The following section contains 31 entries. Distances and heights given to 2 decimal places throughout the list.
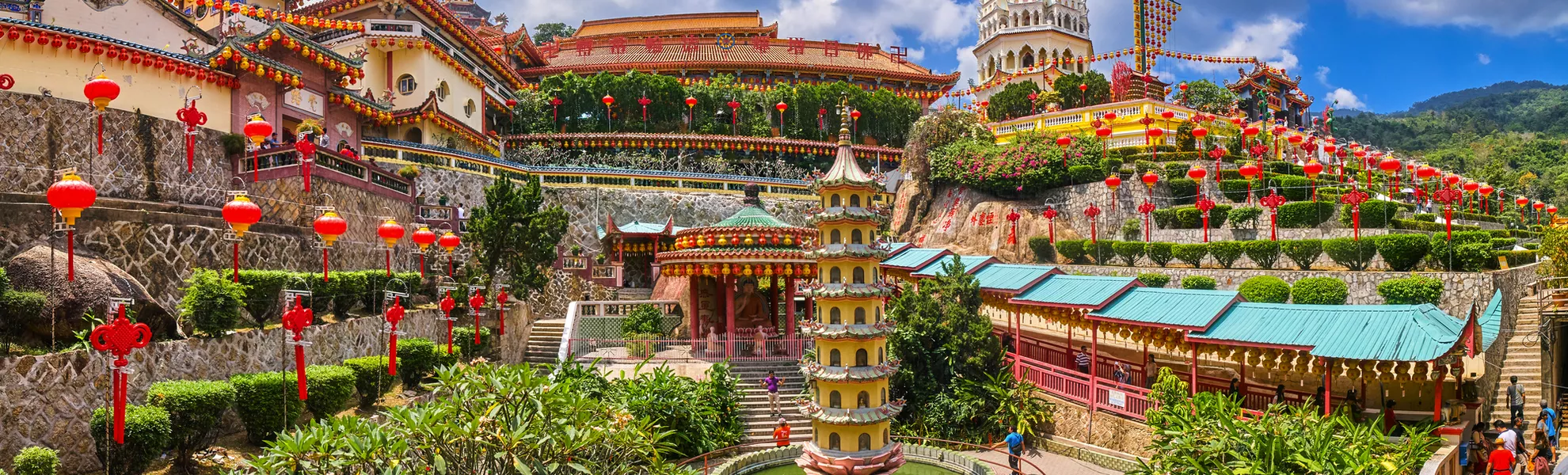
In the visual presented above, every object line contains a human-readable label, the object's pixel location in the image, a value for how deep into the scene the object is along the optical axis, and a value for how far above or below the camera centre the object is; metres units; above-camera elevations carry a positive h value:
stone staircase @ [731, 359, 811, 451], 18.67 -3.13
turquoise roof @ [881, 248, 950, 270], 24.00 -0.18
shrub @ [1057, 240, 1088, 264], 30.05 -0.07
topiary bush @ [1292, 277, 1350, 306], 22.14 -1.16
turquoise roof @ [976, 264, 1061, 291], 20.14 -0.60
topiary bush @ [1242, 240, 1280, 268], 24.44 -0.18
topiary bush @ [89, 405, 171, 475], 10.59 -2.08
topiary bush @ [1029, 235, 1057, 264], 31.45 +0.00
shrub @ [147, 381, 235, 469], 11.17 -1.82
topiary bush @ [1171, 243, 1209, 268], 26.14 -0.18
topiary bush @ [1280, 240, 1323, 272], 23.66 -0.16
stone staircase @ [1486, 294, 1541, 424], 17.03 -2.49
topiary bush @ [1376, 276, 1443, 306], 20.84 -1.09
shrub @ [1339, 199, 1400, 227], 26.05 +0.86
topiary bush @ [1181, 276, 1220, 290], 23.53 -0.94
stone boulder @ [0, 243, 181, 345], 11.38 -0.34
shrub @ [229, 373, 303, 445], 12.30 -1.93
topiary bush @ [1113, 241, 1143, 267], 27.97 -0.10
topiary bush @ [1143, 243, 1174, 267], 27.00 -0.16
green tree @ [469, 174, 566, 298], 22.23 +0.54
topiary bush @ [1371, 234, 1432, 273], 21.95 -0.16
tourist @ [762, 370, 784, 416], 18.98 -2.83
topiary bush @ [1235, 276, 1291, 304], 23.02 -1.14
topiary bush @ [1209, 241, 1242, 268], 25.16 -0.15
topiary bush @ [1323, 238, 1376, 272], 22.97 -0.19
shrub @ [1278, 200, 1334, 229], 26.50 +0.91
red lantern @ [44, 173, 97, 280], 9.99 +0.76
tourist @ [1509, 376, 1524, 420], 15.59 -2.78
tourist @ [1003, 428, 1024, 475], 15.50 -3.38
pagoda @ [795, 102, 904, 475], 14.52 -1.45
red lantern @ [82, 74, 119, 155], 12.81 +2.46
